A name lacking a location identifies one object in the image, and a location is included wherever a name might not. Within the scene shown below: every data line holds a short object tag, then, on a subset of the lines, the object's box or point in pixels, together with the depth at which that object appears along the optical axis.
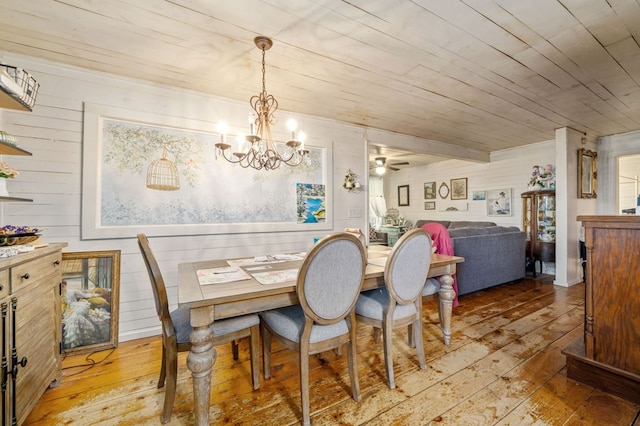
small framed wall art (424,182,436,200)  6.95
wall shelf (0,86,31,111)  1.49
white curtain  7.77
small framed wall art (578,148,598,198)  4.27
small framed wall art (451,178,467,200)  6.25
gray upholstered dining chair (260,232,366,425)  1.48
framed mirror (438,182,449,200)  6.64
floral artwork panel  2.45
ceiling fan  5.71
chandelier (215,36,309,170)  1.92
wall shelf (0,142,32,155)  1.56
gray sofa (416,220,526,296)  3.60
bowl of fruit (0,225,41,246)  1.46
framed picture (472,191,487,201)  5.87
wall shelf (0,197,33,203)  1.54
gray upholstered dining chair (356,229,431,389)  1.82
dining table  1.39
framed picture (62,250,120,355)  2.33
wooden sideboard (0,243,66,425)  1.29
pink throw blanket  3.05
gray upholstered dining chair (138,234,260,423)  1.55
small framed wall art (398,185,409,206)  7.68
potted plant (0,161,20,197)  1.55
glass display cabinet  4.66
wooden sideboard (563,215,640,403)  1.66
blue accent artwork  3.41
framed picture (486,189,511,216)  5.47
